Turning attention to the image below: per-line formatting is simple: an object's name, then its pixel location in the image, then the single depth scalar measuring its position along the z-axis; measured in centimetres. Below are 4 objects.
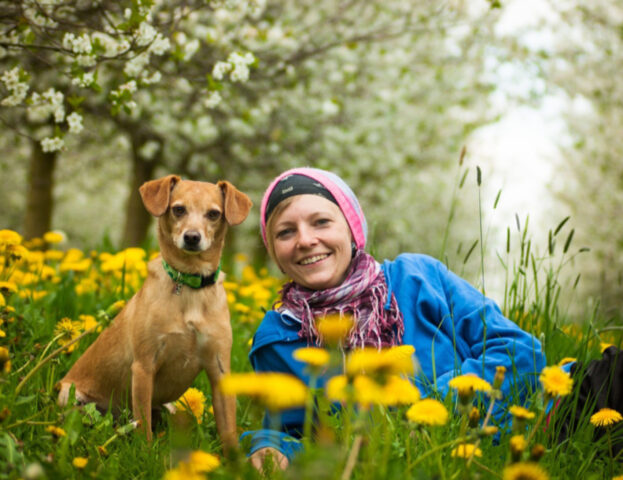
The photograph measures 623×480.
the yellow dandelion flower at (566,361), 249
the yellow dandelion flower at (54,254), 433
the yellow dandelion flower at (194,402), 247
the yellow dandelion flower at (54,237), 397
